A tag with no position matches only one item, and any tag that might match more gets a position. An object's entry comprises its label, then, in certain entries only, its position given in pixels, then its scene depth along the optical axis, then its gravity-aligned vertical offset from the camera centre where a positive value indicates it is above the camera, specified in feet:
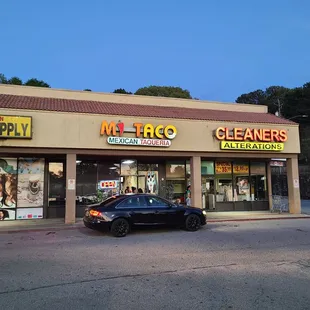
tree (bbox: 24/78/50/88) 152.63 +50.80
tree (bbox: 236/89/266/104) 253.20 +70.68
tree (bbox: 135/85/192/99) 184.71 +55.21
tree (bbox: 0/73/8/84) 164.28 +55.72
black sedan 38.40 -3.06
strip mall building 51.16 +6.50
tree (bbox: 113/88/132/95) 189.69 +56.87
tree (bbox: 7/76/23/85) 152.72 +51.32
